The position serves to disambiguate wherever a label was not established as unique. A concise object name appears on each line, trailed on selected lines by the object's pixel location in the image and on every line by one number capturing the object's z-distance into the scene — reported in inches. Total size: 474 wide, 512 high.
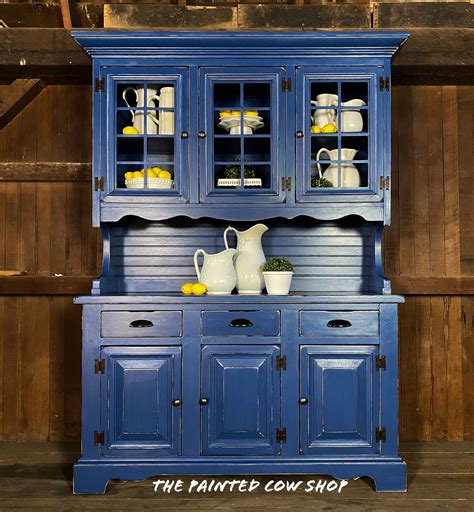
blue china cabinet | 111.1
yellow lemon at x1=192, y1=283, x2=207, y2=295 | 119.8
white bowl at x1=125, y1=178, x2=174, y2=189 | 119.4
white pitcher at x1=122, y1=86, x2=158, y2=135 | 120.6
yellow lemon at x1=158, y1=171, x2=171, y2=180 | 119.9
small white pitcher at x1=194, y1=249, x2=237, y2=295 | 122.7
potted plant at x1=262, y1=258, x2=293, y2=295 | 118.8
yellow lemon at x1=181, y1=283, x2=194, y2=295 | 120.9
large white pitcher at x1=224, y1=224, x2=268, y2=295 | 124.8
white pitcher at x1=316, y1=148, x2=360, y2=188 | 120.5
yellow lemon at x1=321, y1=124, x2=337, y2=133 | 119.6
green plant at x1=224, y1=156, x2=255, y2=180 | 120.7
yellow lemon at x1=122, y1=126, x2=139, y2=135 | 120.0
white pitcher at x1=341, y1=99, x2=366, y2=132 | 120.0
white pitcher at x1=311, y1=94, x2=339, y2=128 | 120.8
